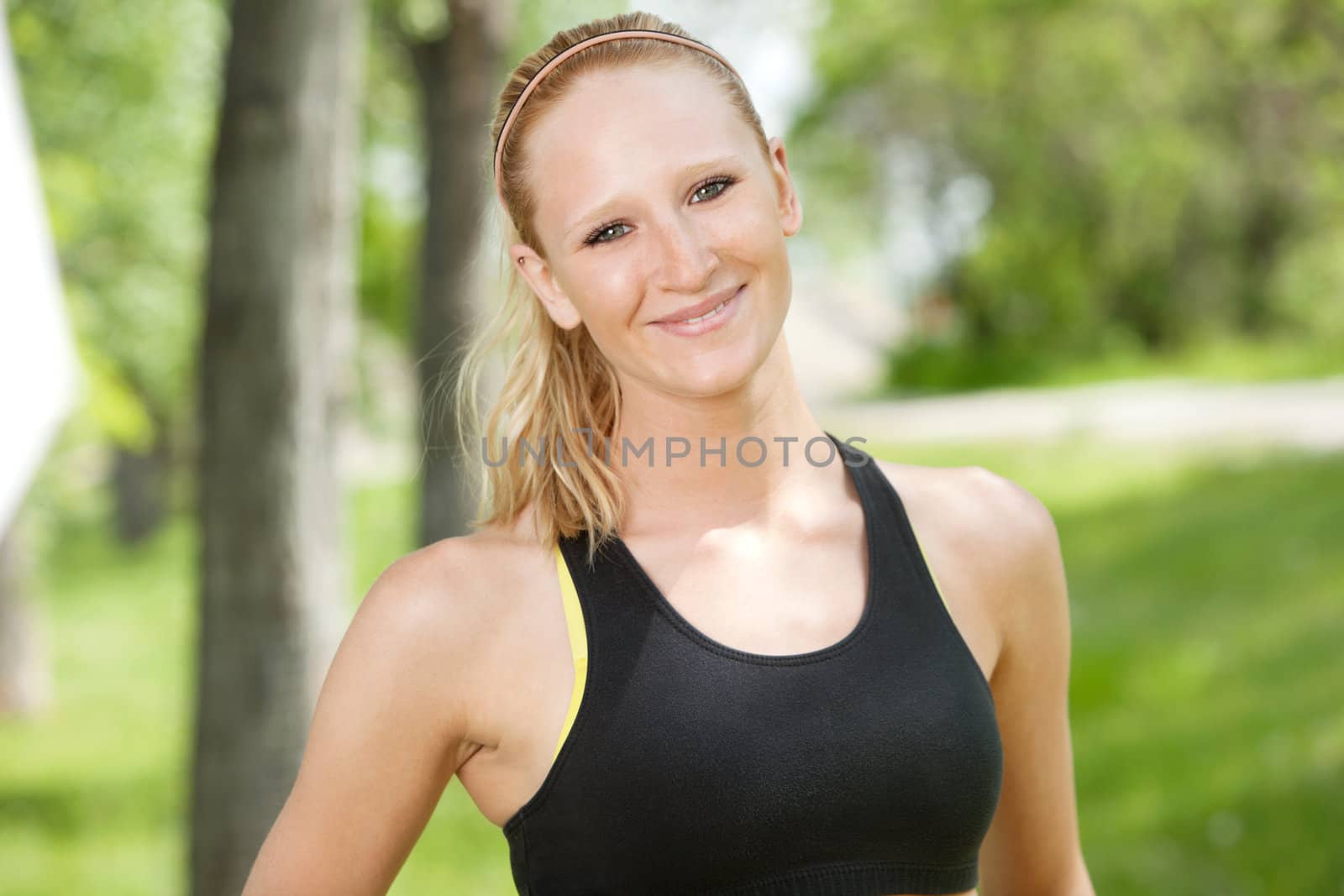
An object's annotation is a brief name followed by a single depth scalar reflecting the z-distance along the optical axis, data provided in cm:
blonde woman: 162
